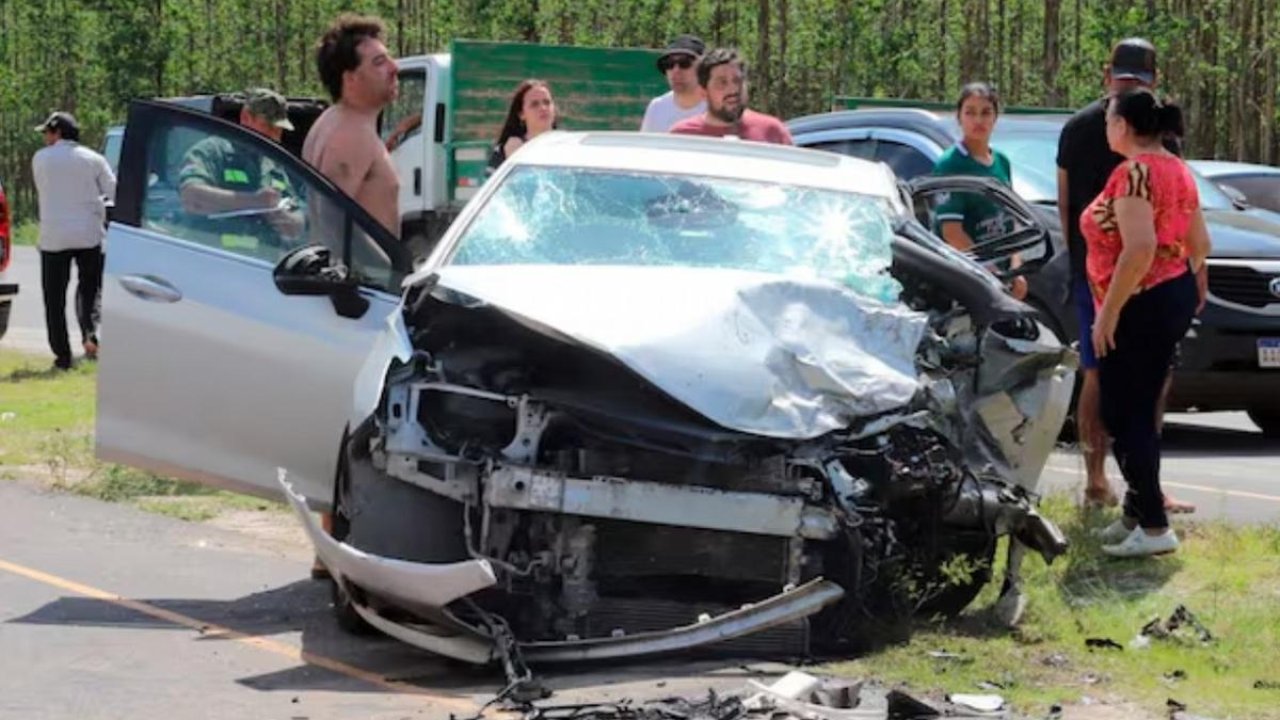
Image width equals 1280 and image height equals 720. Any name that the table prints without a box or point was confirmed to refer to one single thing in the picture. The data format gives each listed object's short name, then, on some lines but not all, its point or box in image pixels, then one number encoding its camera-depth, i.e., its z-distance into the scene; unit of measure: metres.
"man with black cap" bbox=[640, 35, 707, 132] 12.41
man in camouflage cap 8.75
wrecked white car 6.99
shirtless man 9.25
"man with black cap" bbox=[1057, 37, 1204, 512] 9.67
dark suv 12.80
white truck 19.80
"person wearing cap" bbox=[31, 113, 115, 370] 17.66
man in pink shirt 10.75
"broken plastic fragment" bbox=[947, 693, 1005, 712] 6.50
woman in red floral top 8.73
